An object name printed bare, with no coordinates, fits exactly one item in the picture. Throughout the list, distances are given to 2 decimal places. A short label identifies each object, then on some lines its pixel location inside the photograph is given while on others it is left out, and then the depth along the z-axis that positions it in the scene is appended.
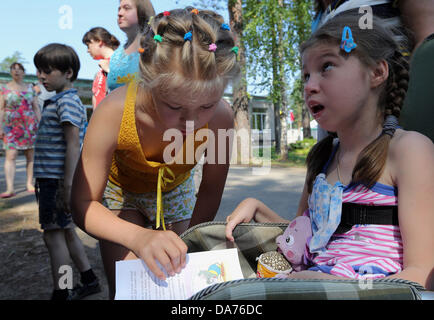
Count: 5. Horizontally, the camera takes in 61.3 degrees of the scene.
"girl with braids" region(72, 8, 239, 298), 1.28
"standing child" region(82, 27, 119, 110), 2.79
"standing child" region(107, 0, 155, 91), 2.10
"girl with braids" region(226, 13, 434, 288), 0.98
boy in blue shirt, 2.27
